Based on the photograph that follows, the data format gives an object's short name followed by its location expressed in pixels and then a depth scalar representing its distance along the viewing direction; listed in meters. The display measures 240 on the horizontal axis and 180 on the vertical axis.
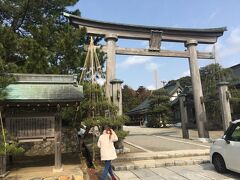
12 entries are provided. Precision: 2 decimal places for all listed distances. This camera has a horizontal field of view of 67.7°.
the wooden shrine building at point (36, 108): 6.62
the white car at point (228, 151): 5.16
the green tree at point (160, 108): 23.49
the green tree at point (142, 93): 42.90
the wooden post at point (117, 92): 8.43
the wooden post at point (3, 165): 6.34
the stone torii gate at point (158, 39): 9.76
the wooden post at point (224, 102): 9.87
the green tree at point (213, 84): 17.33
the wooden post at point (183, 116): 12.00
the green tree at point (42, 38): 9.08
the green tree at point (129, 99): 41.05
